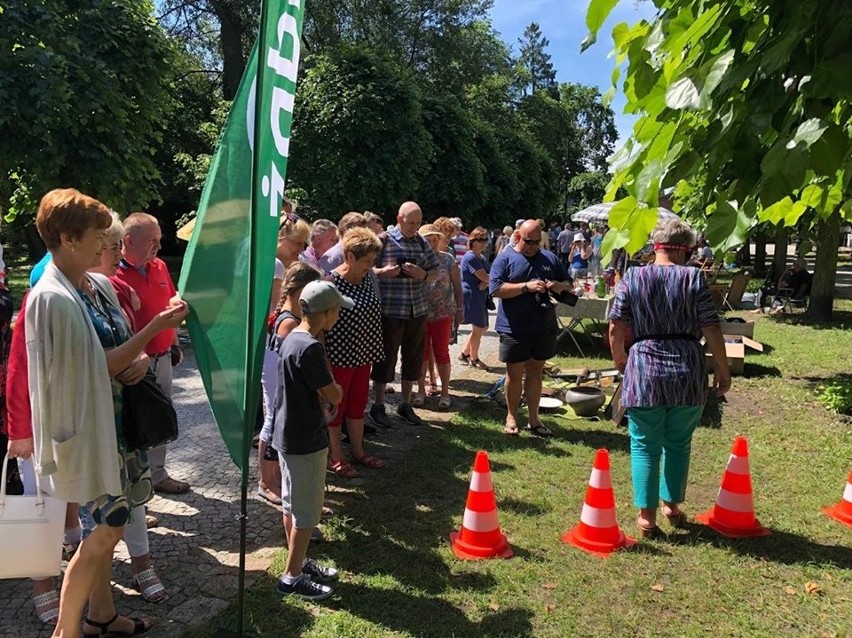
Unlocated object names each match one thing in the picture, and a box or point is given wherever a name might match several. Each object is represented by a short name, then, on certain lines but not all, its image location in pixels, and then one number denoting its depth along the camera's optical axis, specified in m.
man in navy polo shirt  5.70
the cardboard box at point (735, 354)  8.49
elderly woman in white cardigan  2.31
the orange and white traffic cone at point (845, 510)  4.38
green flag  2.26
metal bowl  6.61
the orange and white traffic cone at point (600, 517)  3.90
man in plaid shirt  5.78
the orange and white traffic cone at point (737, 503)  4.18
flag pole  2.21
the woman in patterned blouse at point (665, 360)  3.91
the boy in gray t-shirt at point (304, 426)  3.19
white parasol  14.48
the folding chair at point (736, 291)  15.04
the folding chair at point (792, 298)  14.62
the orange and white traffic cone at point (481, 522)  3.80
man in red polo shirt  3.77
